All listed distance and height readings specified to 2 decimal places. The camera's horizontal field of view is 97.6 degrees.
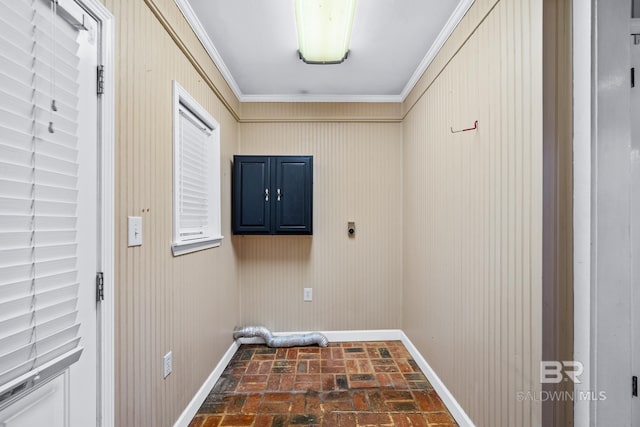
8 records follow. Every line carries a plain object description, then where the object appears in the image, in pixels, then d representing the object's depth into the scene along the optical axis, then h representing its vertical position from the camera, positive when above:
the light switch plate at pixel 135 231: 1.24 -0.07
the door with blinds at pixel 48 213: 0.75 +0.00
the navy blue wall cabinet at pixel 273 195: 2.74 +0.20
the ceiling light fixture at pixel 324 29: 1.61 +1.21
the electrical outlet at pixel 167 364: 1.52 -0.83
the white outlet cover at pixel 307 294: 3.00 -0.84
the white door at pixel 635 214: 1.02 +0.01
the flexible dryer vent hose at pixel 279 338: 2.82 -1.25
